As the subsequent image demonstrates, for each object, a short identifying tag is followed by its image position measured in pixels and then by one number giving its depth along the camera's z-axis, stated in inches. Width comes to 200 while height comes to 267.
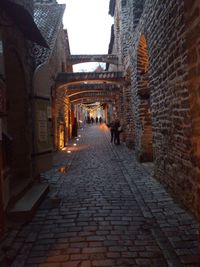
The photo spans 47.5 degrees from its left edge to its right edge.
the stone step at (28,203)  132.1
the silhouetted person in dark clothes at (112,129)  463.6
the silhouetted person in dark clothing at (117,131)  459.5
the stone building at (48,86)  186.0
